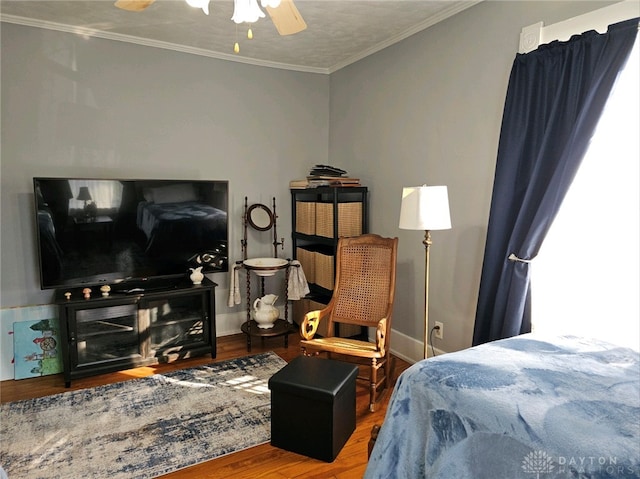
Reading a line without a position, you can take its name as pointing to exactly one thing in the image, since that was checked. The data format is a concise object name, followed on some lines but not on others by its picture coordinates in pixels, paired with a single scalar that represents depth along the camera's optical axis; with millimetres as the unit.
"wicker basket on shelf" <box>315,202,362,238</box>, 3734
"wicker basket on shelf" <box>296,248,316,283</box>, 4087
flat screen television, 3113
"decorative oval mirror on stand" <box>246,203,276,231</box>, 4137
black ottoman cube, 2201
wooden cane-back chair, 3012
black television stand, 3117
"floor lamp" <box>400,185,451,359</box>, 2527
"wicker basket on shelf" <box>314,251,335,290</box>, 3844
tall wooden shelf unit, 3744
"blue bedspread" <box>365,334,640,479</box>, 1149
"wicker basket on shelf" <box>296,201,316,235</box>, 4020
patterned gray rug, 2205
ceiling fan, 1864
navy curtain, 2102
